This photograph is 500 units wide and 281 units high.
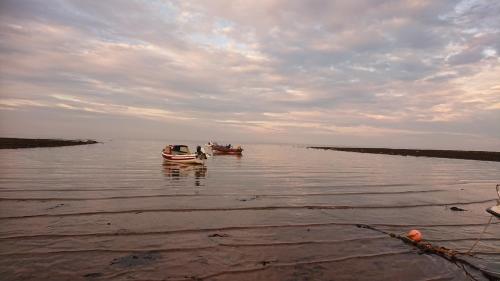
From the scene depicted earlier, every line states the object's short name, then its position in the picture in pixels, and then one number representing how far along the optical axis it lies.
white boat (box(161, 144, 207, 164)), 37.97
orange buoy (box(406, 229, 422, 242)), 11.07
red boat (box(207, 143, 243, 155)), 65.00
